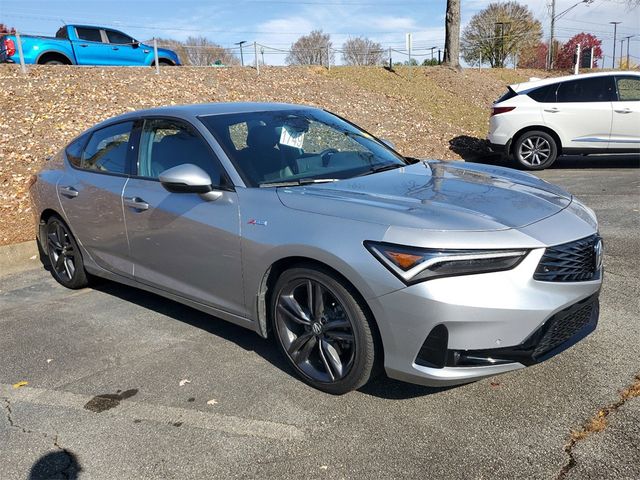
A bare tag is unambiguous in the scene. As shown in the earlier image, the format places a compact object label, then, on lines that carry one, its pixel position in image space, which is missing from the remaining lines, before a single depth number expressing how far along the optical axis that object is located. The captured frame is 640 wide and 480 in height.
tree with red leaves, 40.24
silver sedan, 2.70
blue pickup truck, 13.64
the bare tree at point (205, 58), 21.73
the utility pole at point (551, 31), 31.58
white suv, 10.06
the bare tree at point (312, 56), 18.06
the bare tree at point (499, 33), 31.59
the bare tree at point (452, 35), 19.64
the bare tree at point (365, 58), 20.23
